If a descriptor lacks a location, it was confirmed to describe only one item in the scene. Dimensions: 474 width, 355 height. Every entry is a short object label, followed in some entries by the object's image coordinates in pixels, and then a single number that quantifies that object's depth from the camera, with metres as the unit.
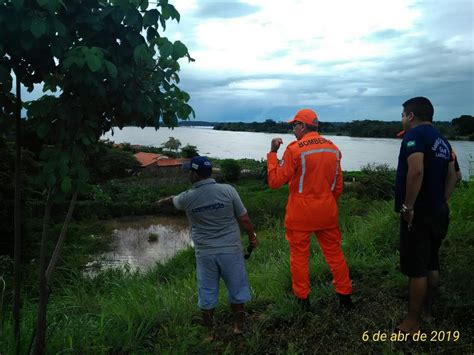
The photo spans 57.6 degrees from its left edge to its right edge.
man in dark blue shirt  3.25
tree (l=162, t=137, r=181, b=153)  60.12
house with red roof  37.09
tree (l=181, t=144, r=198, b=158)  49.09
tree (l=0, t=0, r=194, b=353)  2.23
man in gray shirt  3.67
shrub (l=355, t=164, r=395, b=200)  23.19
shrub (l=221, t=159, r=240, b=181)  35.75
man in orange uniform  3.98
